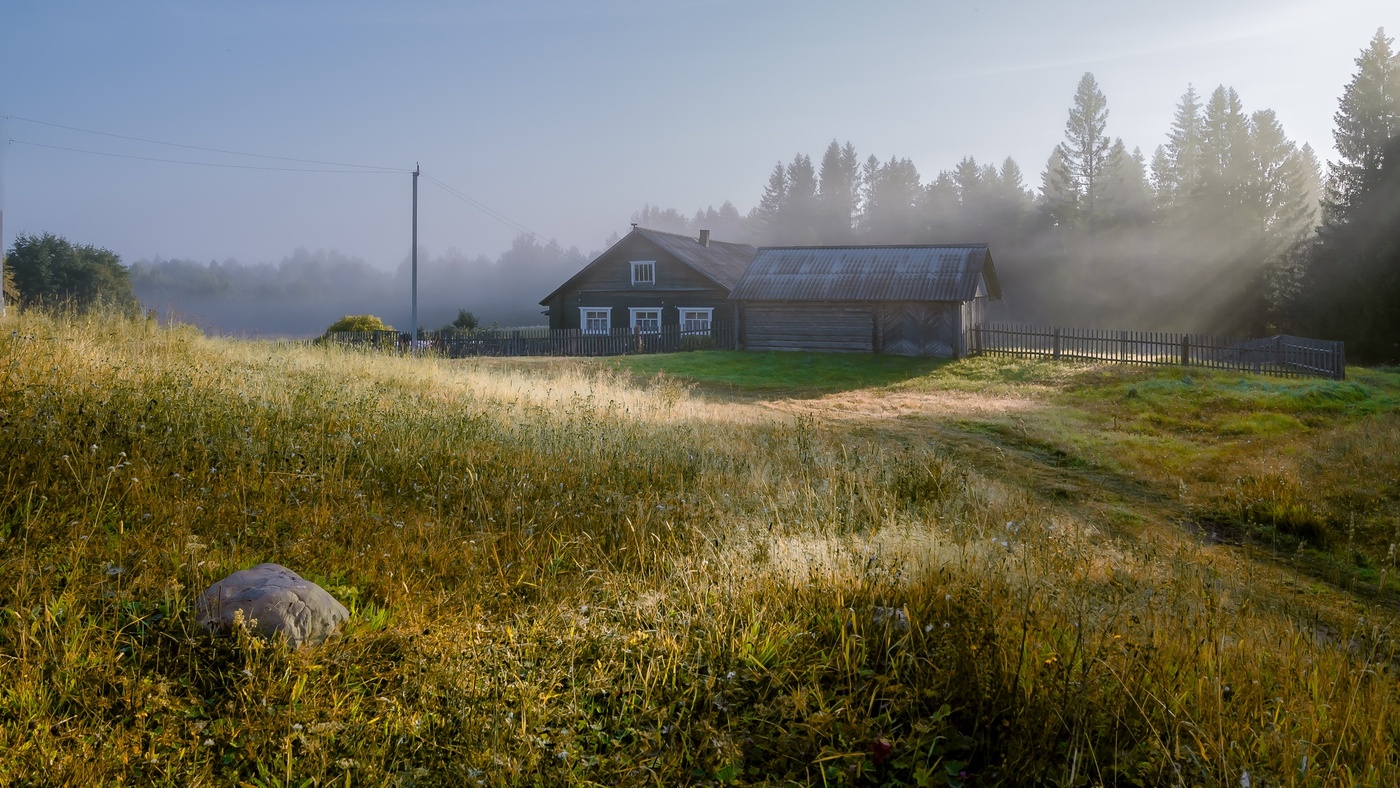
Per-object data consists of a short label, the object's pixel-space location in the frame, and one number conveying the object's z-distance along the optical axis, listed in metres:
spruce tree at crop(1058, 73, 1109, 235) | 56.12
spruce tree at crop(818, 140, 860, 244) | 81.25
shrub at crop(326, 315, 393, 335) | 32.34
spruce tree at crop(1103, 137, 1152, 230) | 54.53
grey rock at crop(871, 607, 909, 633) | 4.75
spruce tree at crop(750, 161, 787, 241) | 86.44
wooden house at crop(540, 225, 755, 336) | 39.75
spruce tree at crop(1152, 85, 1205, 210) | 53.58
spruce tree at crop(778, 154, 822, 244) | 80.94
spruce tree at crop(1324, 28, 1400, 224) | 34.97
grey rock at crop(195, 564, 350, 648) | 4.50
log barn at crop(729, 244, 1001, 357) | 31.42
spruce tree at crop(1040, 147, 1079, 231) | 56.28
